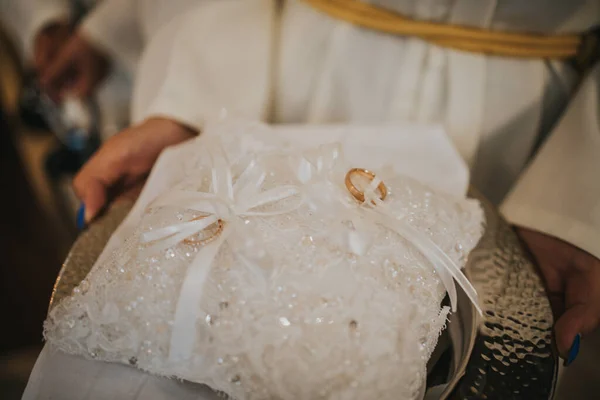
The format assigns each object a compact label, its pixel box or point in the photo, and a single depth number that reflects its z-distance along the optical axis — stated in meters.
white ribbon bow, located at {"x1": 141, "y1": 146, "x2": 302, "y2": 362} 0.31
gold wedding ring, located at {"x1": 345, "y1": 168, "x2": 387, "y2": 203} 0.36
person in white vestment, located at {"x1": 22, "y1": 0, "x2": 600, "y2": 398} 0.49
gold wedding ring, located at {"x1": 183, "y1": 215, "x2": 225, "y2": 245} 0.33
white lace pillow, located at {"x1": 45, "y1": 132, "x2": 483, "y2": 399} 0.30
